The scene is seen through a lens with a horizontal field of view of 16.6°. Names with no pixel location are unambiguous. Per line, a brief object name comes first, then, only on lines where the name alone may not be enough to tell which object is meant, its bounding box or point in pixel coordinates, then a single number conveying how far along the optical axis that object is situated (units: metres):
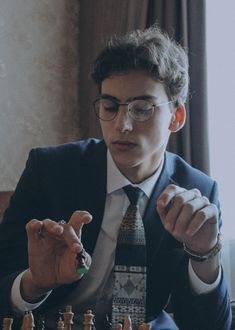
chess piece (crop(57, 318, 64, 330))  1.01
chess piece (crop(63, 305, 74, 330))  1.03
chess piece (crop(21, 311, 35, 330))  0.99
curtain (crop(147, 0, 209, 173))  1.80
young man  1.25
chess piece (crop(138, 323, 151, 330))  0.98
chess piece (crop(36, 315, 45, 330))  1.11
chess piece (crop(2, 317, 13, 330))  0.99
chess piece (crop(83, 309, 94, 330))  1.00
